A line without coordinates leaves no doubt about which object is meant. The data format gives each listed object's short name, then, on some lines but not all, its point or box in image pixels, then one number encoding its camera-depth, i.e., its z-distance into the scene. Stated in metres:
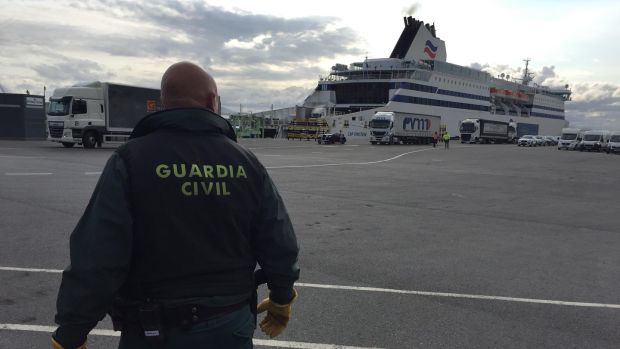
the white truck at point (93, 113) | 26.38
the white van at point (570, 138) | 52.97
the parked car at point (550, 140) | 69.71
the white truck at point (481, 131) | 63.84
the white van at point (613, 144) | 46.76
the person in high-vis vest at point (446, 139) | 45.73
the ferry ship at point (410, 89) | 68.75
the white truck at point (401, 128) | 49.72
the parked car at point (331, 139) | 48.44
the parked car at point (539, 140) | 65.38
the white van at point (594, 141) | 49.53
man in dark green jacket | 1.87
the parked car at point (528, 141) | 63.53
